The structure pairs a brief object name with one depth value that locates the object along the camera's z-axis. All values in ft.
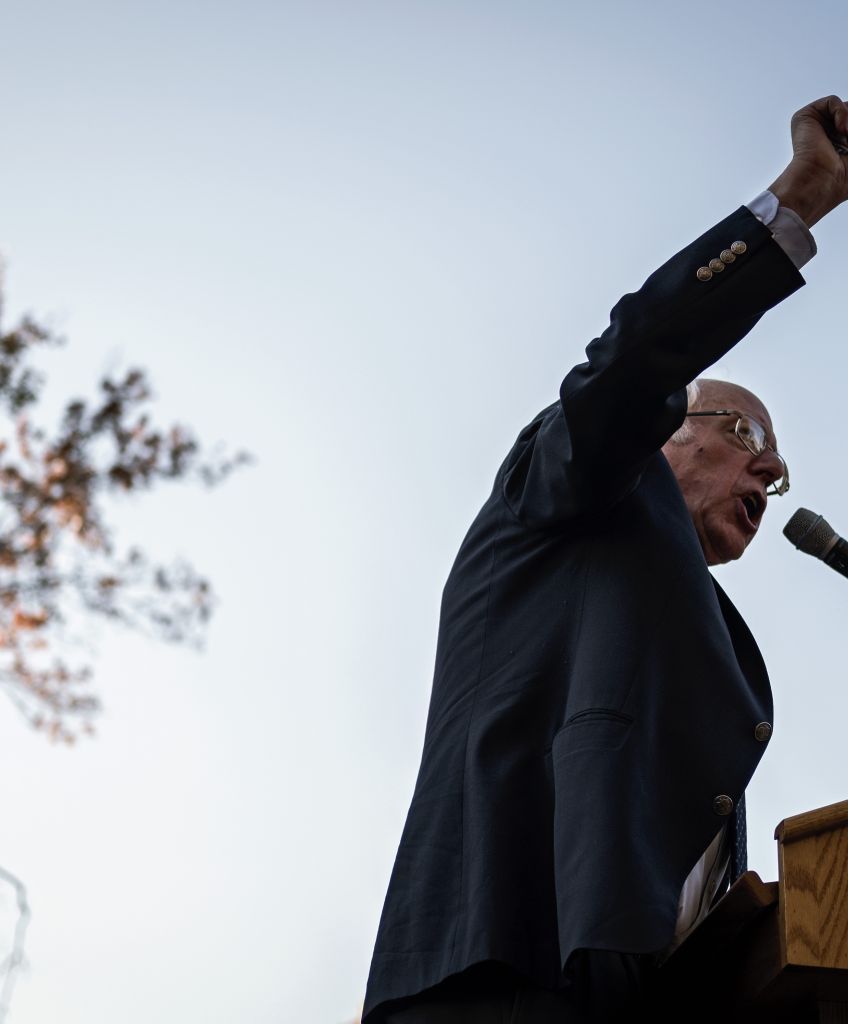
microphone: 14.73
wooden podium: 12.60
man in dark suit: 13.10
